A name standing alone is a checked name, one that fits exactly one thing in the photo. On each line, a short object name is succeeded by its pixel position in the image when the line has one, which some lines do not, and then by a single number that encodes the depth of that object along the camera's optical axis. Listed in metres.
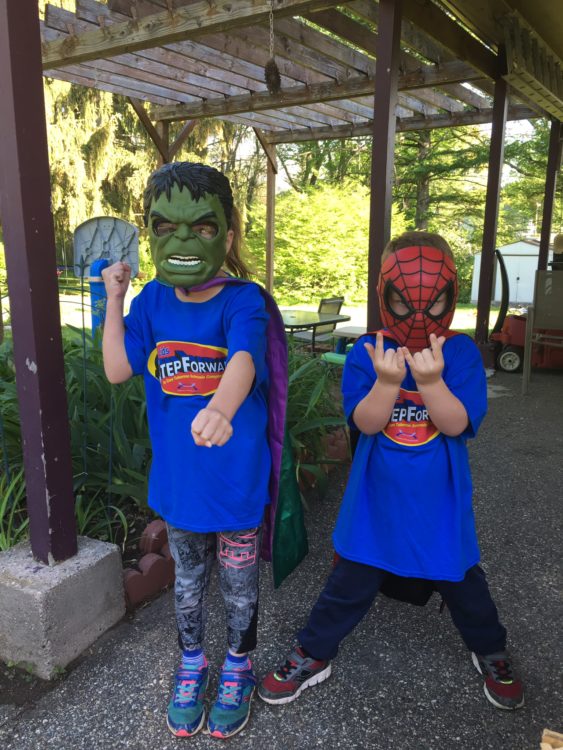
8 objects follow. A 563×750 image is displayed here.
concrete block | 1.89
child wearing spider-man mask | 1.52
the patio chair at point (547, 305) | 5.68
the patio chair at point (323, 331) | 6.87
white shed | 19.14
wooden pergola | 1.79
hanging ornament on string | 2.75
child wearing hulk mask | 1.52
